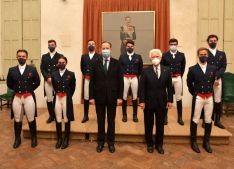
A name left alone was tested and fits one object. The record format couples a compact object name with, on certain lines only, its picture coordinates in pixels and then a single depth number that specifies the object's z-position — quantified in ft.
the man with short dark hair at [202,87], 13.91
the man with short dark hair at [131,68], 17.29
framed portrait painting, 25.07
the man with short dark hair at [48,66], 17.26
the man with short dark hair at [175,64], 16.85
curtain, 24.81
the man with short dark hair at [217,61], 16.12
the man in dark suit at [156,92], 13.66
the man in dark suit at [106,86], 13.82
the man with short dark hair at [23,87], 14.55
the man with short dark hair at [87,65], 17.40
